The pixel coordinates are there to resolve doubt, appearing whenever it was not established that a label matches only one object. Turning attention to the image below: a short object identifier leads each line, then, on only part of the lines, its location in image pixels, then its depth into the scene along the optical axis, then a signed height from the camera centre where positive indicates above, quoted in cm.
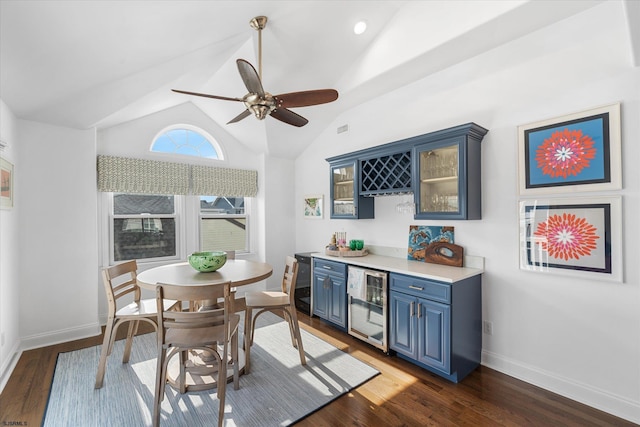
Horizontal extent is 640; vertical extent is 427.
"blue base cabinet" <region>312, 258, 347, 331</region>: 338 -97
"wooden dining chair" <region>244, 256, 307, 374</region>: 256 -84
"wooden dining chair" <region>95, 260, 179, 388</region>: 232 -81
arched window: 425 +109
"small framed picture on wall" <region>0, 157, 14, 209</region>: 247 +29
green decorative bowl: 254 -42
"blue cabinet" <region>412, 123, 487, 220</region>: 258 +36
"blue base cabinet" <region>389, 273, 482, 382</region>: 240 -99
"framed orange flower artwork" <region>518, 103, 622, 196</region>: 204 +43
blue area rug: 202 -141
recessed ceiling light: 282 +183
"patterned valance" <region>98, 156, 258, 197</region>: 370 +52
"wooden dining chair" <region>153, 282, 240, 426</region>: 187 -74
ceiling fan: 208 +90
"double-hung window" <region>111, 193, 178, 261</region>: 394 -17
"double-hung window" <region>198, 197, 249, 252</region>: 460 -18
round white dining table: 223 -52
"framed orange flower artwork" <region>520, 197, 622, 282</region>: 204 -20
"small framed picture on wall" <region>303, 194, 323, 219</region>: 467 +11
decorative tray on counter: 358 -50
